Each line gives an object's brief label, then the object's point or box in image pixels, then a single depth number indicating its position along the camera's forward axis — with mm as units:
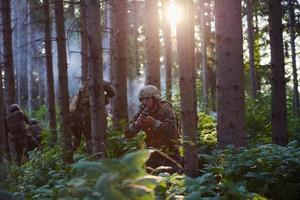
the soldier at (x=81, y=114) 10427
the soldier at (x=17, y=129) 12805
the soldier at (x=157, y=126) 7484
